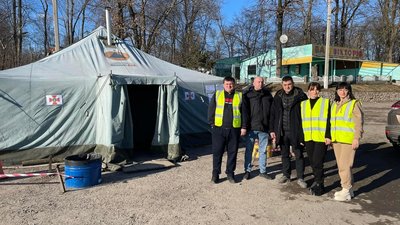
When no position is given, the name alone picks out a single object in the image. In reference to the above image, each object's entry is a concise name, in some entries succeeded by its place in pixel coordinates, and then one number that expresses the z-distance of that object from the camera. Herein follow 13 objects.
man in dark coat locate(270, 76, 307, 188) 6.32
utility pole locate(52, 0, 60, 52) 16.59
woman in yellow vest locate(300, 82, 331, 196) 5.85
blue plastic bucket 6.37
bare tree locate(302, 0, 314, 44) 38.27
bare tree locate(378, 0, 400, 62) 42.98
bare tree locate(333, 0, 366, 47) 45.09
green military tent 8.26
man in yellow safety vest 6.61
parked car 8.26
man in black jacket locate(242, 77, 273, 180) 6.73
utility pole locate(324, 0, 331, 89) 24.37
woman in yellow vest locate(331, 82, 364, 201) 5.49
